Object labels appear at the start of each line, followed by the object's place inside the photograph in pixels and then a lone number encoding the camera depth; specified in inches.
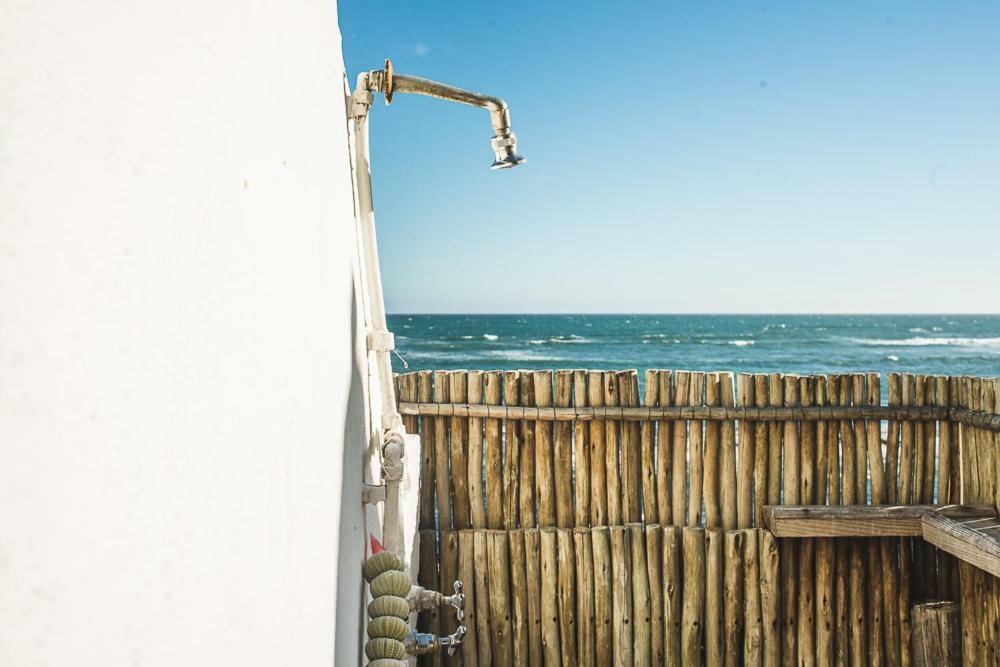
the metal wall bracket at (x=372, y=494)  77.9
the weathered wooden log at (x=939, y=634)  140.7
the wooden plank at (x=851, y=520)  146.5
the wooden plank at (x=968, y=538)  125.3
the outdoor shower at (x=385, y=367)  80.0
